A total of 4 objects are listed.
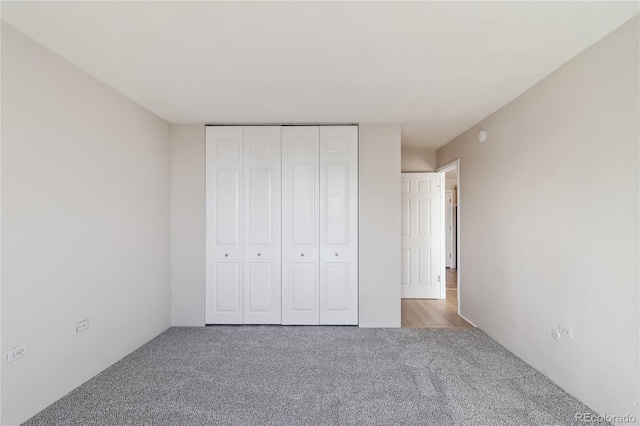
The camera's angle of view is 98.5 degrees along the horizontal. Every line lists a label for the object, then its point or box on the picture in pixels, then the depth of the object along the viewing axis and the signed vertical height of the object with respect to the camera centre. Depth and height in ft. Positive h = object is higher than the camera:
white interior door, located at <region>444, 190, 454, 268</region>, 23.80 -1.03
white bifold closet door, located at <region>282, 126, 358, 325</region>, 11.13 -0.31
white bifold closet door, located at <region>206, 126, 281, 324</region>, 11.19 -0.38
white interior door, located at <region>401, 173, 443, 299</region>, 14.99 -1.57
